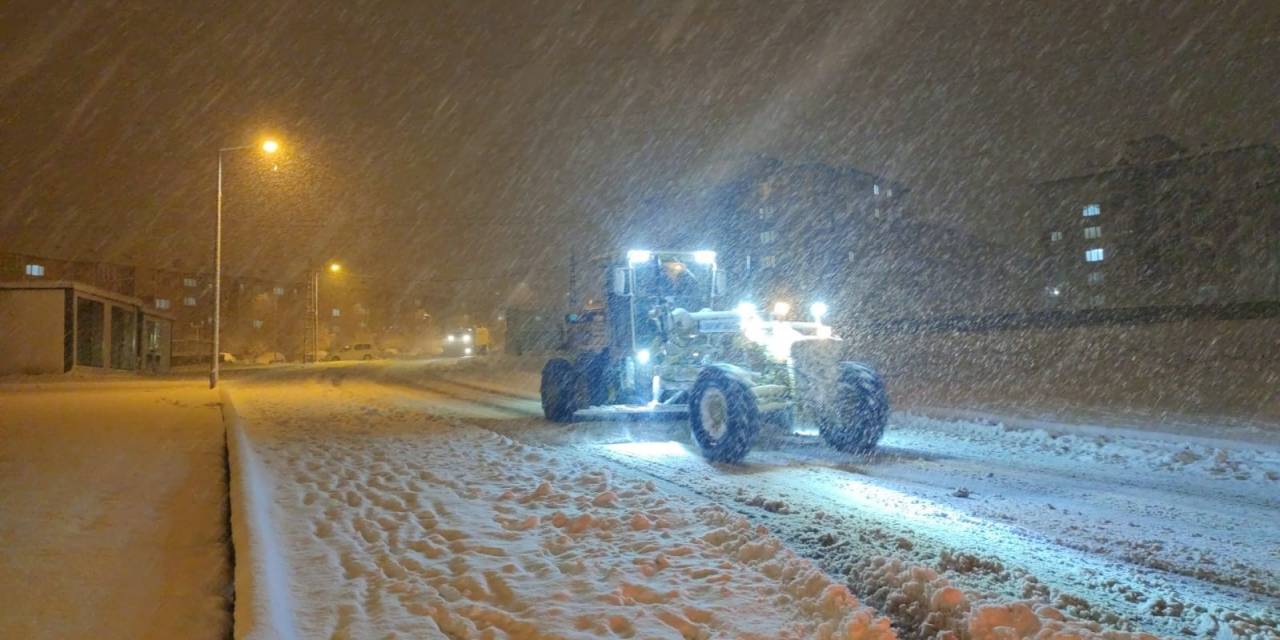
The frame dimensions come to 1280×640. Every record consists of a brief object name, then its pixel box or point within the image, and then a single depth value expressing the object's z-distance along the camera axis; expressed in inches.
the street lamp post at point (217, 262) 1002.1
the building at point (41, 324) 1293.1
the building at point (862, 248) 1546.5
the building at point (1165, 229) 1338.6
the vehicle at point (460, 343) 2893.7
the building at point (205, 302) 3208.7
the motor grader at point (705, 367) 448.1
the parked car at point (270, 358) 2691.9
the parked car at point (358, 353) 2886.3
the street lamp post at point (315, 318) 2148.1
